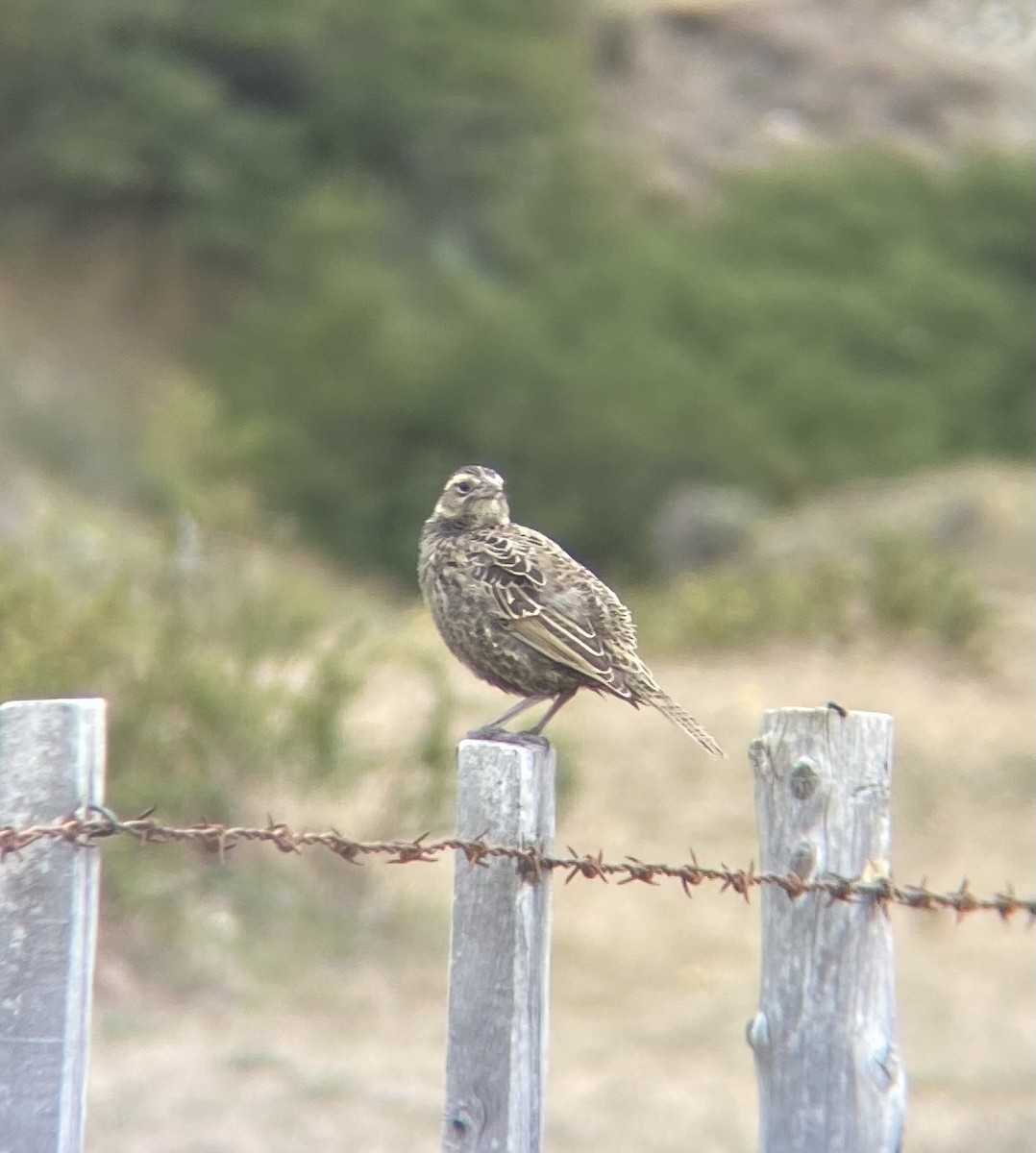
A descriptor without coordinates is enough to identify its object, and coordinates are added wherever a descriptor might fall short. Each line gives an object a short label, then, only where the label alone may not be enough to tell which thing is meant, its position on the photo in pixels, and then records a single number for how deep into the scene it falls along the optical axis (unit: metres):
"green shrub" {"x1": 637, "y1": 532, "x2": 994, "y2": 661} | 33.87
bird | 10.43
